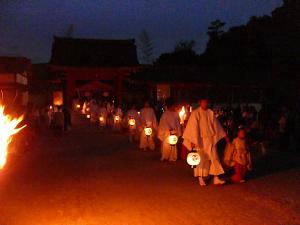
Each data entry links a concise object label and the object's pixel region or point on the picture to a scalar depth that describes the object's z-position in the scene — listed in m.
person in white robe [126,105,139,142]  15.18
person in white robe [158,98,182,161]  10.34
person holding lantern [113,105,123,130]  19.72
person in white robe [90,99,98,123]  23.71
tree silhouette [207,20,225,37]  40.15
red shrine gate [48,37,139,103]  25.86
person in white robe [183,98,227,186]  7.39
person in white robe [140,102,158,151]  12.47
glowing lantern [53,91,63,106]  27.46
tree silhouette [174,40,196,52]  46.68
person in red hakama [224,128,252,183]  7.53
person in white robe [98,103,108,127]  22.02
